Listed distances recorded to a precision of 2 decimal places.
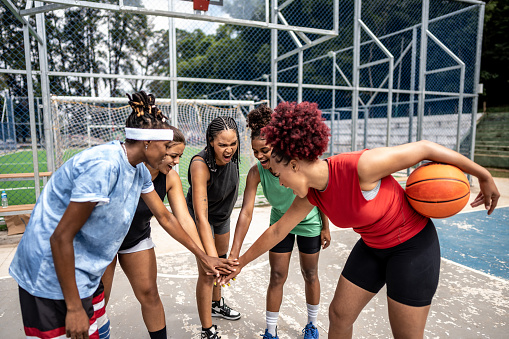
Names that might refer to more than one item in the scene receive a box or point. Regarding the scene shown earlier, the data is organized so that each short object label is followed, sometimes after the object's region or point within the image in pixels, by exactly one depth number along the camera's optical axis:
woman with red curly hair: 1.74
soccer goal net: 8.10
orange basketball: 1.78
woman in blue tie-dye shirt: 1.44
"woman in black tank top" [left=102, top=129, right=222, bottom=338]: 2.30
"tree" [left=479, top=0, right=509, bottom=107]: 22.27
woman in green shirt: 2.67
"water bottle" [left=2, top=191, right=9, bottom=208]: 6.18
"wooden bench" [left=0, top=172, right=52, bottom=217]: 4.97
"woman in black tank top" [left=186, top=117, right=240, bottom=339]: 2.66
